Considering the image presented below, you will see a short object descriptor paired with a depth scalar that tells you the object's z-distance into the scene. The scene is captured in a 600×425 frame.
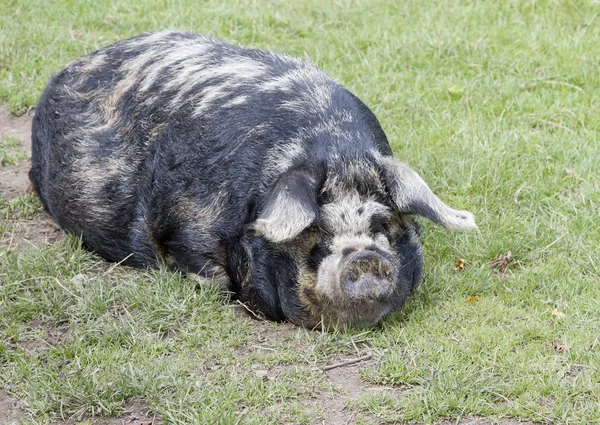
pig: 9.92
